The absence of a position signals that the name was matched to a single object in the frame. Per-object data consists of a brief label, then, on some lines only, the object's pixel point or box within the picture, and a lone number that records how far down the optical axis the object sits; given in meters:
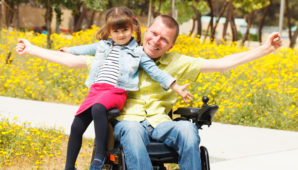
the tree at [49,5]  11.14
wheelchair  2.74
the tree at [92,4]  11.61
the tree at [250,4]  19.94
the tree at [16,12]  23.89
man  2.66
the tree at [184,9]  22.87
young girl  2.76
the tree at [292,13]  23.81
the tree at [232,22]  22.72
